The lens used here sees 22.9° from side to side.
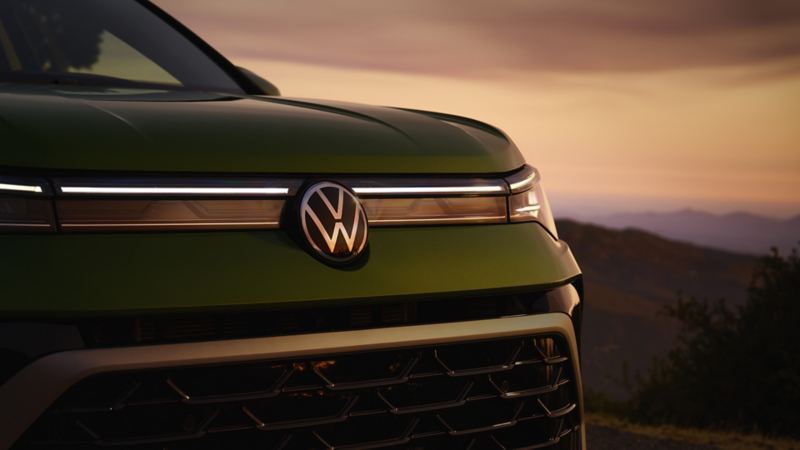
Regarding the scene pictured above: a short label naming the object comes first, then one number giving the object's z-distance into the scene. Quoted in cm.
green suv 290
